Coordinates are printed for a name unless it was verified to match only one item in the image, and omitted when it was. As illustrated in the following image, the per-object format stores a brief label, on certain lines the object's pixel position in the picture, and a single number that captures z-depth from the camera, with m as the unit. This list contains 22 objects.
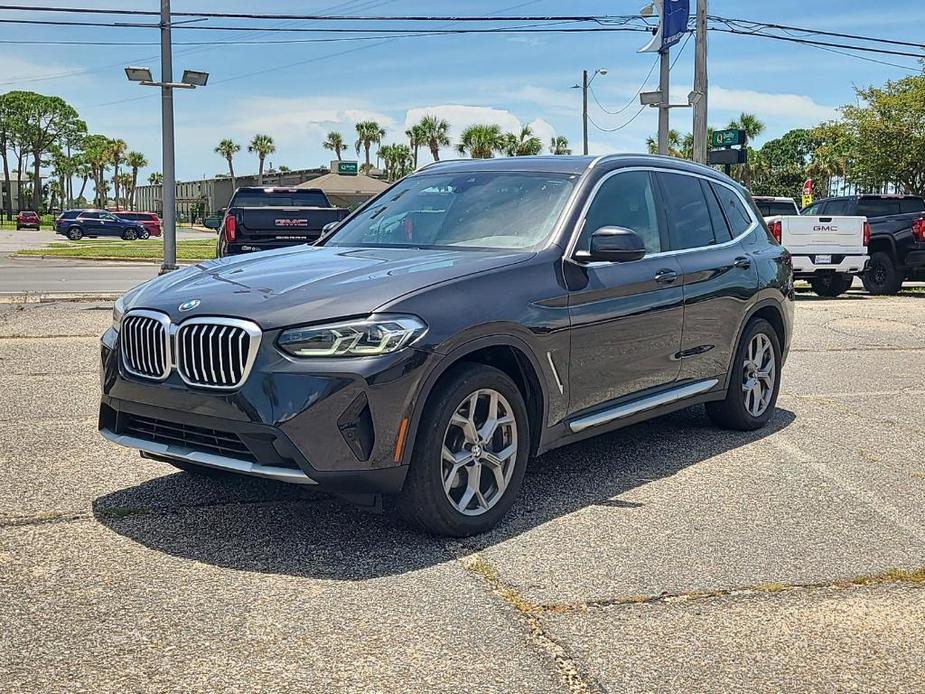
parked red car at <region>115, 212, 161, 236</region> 58.91
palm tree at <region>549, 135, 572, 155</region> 90.06
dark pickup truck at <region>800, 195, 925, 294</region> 17.83
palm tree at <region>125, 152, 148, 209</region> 142.88
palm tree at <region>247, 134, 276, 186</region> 119.81
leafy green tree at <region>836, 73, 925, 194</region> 33.97
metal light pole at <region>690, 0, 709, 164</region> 22.67
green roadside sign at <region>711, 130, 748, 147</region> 22.89
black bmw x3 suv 4.07
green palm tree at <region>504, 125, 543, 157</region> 77.00
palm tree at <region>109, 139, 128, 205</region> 132.12
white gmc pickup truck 16.58
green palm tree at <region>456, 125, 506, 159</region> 78.50
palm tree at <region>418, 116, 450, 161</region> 93.81
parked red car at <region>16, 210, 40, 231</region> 69.62
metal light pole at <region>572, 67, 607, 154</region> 49.00
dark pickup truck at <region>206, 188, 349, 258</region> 15.53
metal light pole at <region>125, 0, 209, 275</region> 18.80
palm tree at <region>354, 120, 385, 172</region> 109.19
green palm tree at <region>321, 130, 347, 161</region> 115.75
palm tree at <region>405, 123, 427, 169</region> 94.19
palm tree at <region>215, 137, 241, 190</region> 122.69
